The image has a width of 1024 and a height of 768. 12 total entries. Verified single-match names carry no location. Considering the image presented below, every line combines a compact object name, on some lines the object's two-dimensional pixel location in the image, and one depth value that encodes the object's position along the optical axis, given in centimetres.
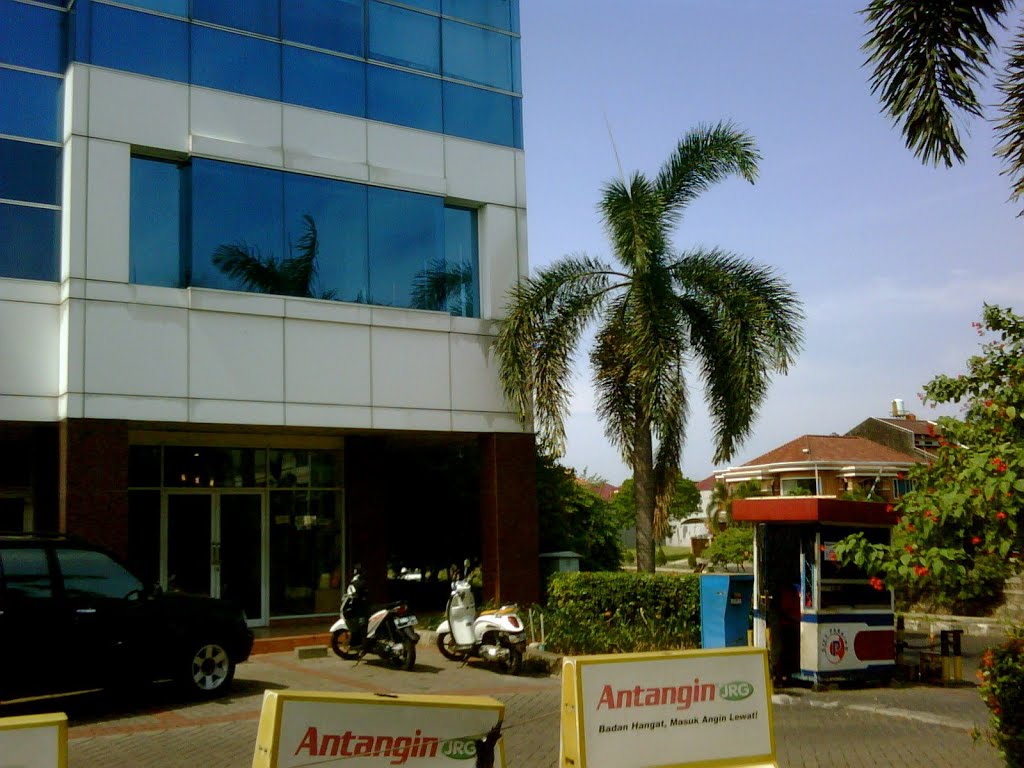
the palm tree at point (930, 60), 980
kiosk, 1276
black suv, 1049
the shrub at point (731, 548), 3259
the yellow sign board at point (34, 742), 485
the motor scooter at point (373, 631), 1411
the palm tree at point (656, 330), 1730
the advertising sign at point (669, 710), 638
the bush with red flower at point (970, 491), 696
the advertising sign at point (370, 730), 524
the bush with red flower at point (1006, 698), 756
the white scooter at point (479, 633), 1393
